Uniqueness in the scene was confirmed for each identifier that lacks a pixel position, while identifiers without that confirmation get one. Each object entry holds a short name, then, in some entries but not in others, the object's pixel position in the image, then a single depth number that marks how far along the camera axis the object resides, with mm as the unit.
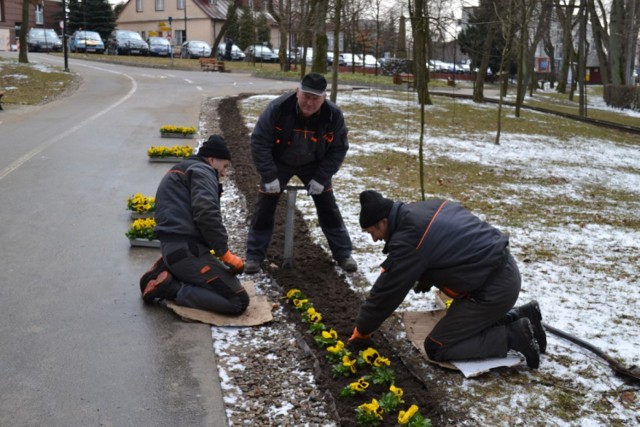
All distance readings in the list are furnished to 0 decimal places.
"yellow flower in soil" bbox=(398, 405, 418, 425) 4008
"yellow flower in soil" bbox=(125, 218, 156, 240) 7508
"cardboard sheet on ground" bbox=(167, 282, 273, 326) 5566
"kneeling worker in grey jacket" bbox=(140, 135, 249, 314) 5586
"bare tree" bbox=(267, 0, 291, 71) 38684
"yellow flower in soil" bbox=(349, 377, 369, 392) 4441
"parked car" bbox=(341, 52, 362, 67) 57406
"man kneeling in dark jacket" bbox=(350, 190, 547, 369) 4613
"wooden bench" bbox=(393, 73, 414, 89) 35538
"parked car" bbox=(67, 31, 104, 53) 50125
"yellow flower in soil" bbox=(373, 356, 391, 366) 4758
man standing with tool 6492
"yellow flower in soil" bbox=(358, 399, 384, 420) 4094
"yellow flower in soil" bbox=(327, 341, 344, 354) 4910
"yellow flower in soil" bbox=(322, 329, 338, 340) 5105
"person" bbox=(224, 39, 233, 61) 53425
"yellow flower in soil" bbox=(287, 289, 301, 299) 6039
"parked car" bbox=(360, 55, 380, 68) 57609
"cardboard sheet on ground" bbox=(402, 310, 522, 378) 4832
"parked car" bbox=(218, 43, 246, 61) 55278
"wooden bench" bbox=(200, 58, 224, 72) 39594
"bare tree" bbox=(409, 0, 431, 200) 8656
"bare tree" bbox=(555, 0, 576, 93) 38628
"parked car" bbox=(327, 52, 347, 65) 56794
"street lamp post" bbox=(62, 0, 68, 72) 29078
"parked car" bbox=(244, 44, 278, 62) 54069
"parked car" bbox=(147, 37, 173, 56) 50044
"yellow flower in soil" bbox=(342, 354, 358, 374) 4734
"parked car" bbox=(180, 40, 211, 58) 53469
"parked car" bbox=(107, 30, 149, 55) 49500
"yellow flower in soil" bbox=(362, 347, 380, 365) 4809
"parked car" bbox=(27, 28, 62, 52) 49281
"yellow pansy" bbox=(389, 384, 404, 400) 4309
